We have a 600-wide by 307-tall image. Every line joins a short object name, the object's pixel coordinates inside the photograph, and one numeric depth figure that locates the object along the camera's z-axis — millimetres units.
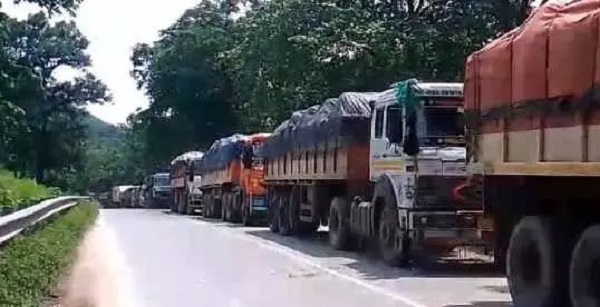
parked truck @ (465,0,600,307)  10312
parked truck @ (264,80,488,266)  17734
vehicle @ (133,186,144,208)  77688
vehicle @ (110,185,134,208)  87350
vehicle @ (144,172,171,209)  67638
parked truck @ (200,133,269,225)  36125
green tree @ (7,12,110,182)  76312
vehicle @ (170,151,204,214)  52006
